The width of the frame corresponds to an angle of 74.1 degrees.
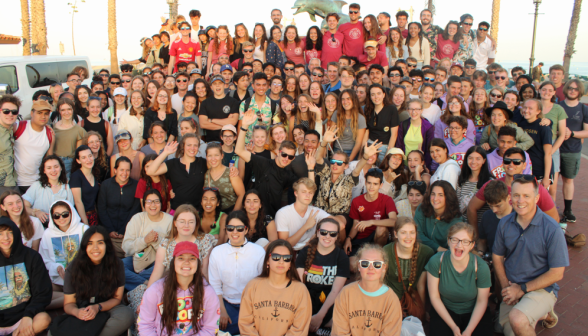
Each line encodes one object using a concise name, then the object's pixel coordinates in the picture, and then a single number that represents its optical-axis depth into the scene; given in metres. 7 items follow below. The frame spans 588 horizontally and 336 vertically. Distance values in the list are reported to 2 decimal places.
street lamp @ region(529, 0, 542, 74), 18.22
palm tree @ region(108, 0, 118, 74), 23.41
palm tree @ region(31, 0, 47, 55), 20.23
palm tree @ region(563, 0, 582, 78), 20.69
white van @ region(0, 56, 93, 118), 8.87
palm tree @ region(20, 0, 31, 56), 22.42
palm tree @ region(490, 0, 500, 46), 22.91
